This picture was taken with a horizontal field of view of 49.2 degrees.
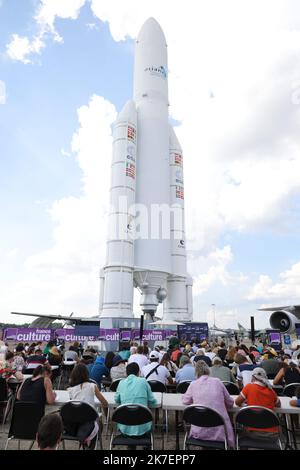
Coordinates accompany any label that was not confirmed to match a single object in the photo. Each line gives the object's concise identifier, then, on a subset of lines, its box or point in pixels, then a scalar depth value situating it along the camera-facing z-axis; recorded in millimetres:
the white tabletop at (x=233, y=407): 4556
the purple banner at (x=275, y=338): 22708
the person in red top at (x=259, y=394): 4516
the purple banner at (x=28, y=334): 17203
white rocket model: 27141
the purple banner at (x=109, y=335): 19812
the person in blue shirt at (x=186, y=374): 7016
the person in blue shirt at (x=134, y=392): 4504
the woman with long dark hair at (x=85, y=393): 4204
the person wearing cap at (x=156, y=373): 6809
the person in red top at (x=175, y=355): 10359
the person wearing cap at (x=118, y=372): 7434
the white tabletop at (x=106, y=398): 4773
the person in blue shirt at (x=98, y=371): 7458
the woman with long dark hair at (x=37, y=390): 4695
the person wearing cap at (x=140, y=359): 7863
